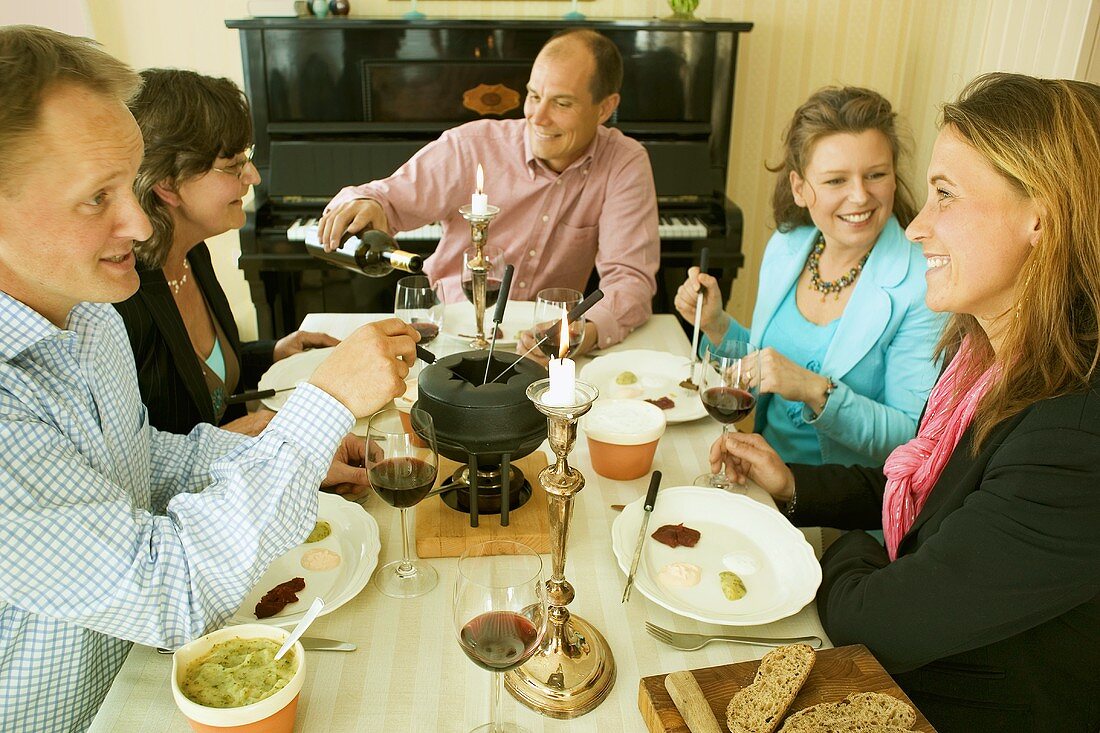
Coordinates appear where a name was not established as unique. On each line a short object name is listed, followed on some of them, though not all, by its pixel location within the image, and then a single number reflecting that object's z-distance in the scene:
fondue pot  1.19
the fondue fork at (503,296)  1.48
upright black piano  3.21
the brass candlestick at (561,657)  0.94
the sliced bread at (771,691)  0.90
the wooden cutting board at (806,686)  0.93
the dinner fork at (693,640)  1.08
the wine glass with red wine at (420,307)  1.78
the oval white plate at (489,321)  2.01
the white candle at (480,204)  1.75
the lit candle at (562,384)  0.84
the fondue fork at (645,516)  1.17
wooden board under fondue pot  1.26
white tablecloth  0.97
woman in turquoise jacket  1.78
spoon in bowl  0.94
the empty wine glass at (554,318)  1.69
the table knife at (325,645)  1.05
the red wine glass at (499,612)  0.86
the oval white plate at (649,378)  1.71
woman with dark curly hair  1.59
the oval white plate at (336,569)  1.11
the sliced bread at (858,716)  0.89
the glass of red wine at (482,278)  1.81
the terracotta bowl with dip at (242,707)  0.86
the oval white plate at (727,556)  1.14
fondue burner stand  1.27
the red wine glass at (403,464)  1.12
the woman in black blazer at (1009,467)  1.03
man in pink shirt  2.46
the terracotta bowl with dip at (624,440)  1.43
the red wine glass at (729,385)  1.45
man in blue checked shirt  0.94
